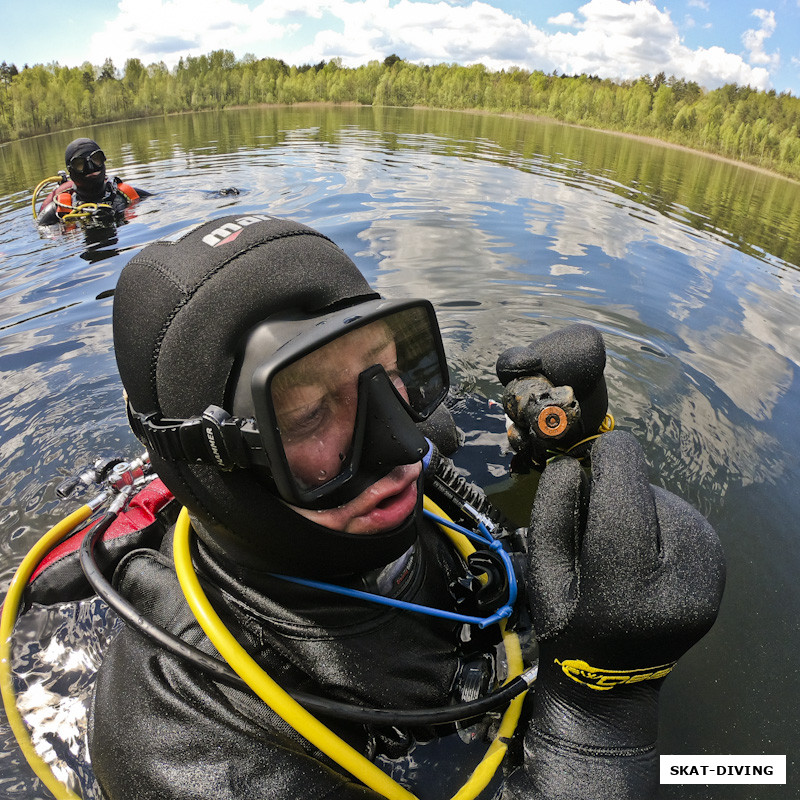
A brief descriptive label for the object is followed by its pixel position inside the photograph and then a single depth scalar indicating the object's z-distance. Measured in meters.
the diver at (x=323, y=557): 0.31
